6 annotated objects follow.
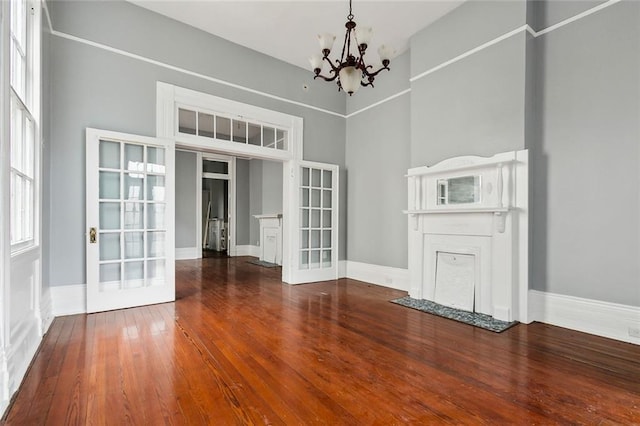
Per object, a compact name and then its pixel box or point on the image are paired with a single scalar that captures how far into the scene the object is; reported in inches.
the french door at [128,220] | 142.6
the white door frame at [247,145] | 164.6
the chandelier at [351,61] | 104.3
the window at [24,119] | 94.7
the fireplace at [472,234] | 135.5
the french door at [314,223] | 211.0
